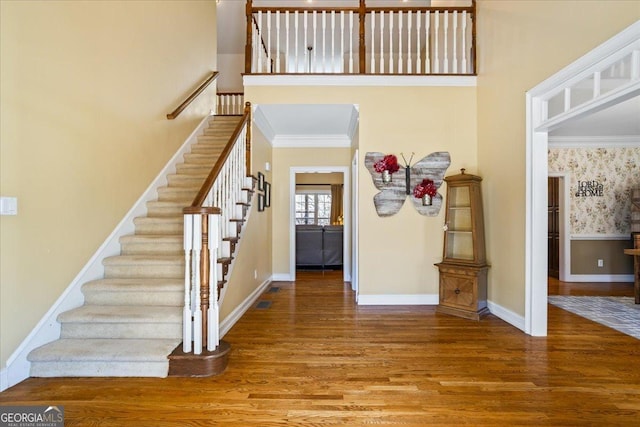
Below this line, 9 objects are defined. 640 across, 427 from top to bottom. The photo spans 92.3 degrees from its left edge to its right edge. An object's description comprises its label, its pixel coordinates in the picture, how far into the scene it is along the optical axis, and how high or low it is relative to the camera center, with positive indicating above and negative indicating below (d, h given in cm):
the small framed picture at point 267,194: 507 +35
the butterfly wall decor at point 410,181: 409 +45
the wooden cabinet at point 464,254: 358 -47
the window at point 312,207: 1183 +31
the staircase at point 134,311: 222 -80
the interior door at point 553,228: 612 -25
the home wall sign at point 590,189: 559 +49
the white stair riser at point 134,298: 270 -73
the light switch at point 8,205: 203 +6
